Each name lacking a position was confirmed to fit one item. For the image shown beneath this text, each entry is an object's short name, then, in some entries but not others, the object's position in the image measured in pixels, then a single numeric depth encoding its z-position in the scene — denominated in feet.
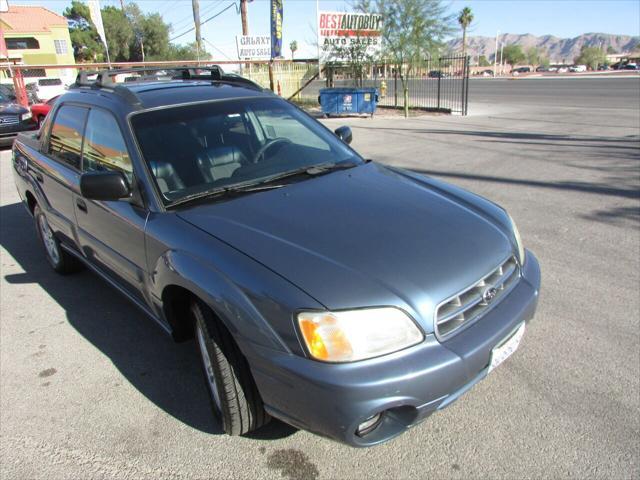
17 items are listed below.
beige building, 173.27
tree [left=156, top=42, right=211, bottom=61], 185.98
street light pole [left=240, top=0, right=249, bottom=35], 92.27
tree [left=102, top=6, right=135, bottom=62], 186.09
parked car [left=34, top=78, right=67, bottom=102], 90.02
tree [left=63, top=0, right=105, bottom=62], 216.74
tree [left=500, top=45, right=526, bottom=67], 390.62
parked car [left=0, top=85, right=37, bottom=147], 41.86
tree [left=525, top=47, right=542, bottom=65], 418.10
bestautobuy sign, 59.88
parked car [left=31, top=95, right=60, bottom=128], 43.62
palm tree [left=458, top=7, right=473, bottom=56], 255.09
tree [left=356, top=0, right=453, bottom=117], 52.85
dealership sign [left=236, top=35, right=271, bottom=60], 80.28
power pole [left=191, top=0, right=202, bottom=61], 104.37
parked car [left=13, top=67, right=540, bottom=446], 6.44
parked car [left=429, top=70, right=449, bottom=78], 59.51
